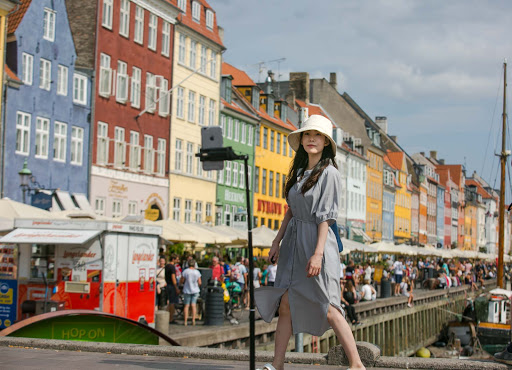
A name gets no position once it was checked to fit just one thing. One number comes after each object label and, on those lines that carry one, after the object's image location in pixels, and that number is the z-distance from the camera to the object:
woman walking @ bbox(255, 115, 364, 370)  6.14
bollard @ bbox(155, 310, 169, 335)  18.33
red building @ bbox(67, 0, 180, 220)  37.41
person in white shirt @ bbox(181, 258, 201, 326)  21.50
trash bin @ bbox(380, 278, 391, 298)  40.59
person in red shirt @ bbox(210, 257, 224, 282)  25.14
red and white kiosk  16.19
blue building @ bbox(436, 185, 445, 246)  123.75
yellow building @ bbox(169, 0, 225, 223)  45.28
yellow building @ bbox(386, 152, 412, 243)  98.31
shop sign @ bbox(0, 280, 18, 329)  16.58
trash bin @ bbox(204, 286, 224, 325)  21.30
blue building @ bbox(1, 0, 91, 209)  31.72
